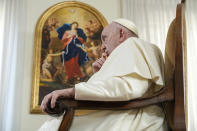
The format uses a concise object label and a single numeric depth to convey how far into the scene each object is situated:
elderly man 1.75
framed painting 5.29
